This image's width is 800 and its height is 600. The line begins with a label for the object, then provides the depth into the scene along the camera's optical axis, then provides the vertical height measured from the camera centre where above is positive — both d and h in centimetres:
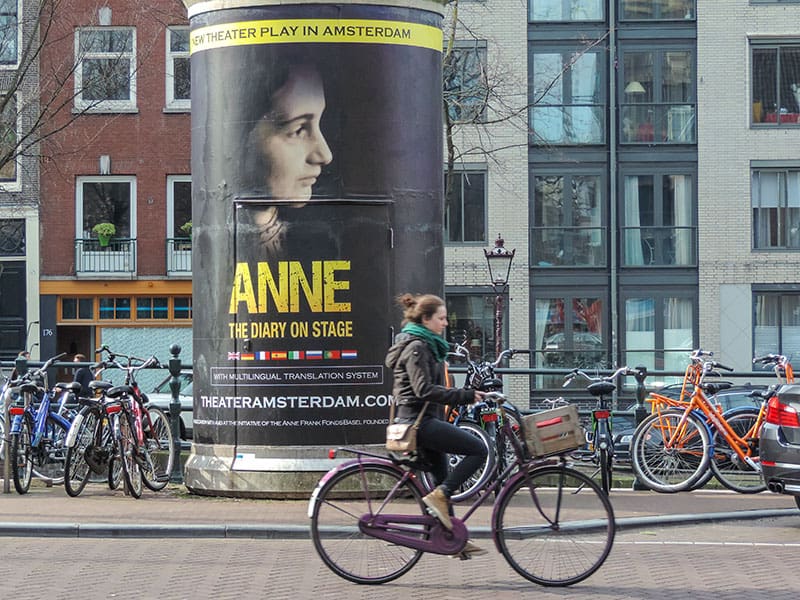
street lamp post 2679 +117
